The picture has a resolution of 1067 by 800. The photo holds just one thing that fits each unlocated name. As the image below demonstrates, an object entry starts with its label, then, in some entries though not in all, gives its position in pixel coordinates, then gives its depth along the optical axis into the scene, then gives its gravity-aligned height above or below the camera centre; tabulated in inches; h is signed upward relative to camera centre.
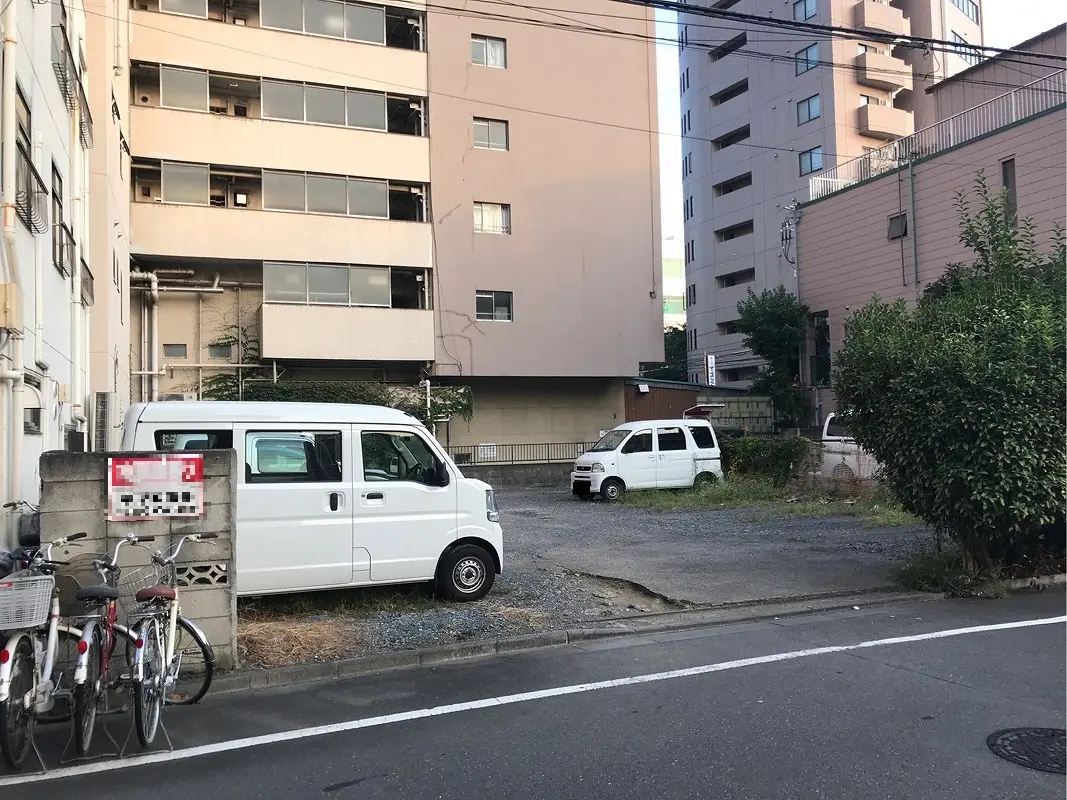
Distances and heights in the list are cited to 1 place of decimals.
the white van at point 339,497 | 280.5 -26.6
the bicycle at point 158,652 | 181.2 -53.1
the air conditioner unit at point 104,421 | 555.1 +5.3
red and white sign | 228.1 -16.9
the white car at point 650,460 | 761.0 -39.5
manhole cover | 164.1 -70.8
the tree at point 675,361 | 2236.7 +158.1
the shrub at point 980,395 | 321.1 +7.3
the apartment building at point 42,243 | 282.0 +82.2
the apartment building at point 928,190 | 876.6 +276.3
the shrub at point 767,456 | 788.0 -40.1
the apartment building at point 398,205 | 947.3 +276.9
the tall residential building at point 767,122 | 1643.7 +632.1
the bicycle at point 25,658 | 166.6 -48.6
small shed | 1213.7 +28.6
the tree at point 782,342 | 1242.0 +112.6
